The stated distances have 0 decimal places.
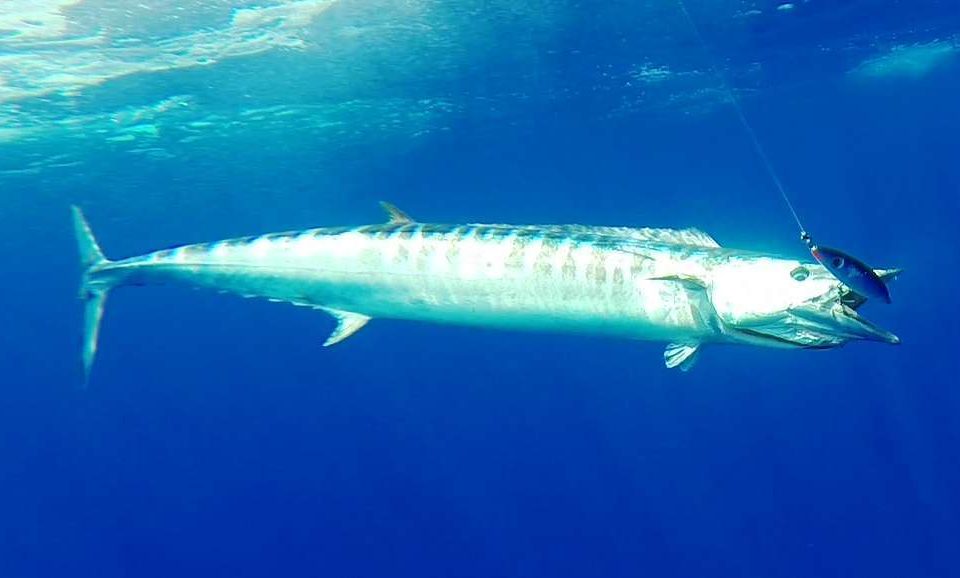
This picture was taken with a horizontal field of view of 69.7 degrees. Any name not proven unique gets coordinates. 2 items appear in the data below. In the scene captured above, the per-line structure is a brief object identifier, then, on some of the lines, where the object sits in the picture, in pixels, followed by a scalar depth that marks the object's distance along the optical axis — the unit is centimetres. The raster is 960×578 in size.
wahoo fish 391
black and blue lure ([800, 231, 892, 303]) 307
